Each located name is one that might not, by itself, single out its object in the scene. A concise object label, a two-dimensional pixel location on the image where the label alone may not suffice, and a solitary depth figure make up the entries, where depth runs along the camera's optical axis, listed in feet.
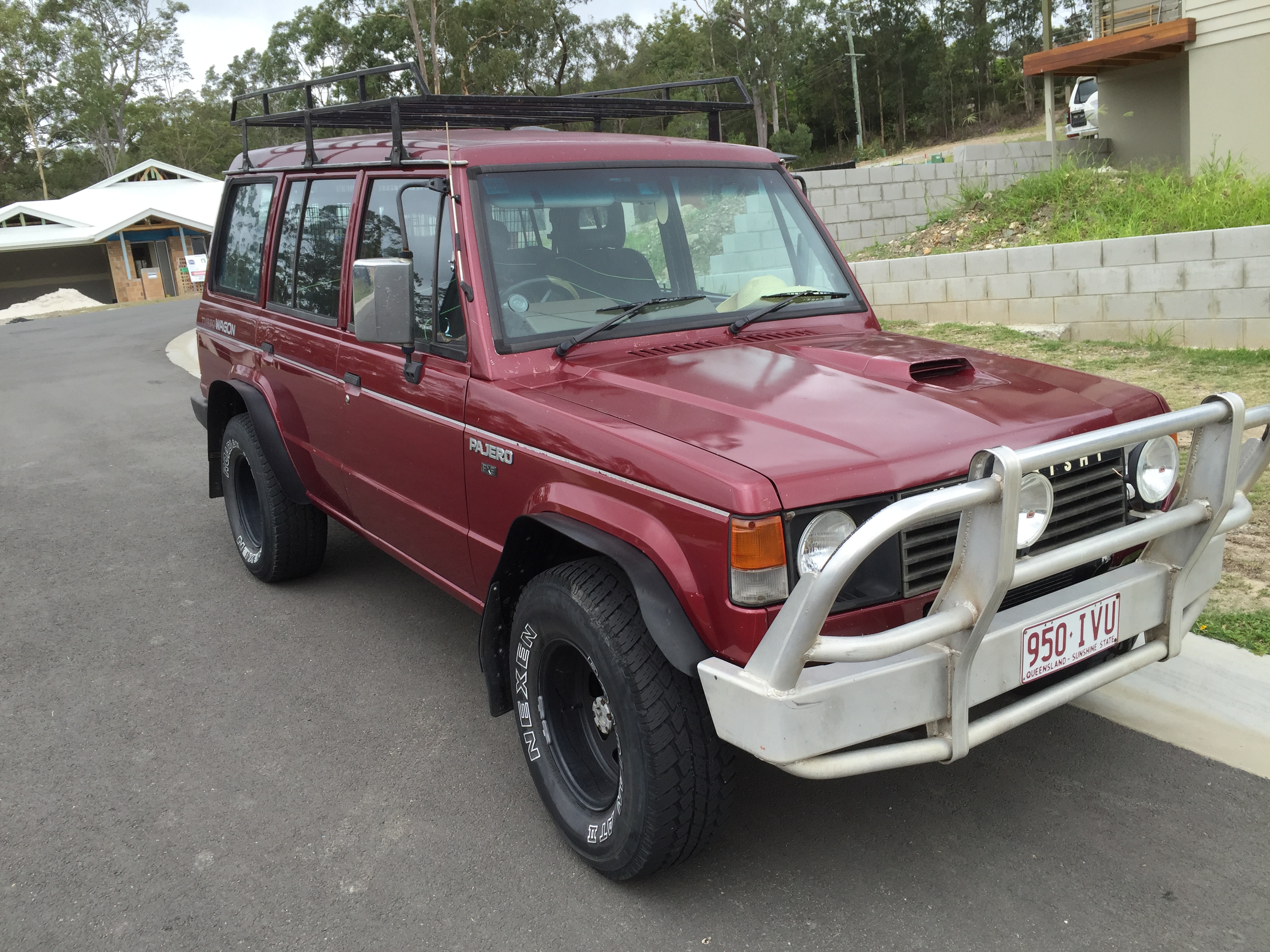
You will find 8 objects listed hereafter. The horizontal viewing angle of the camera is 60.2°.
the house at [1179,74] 56.75
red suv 8.45
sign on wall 120.57
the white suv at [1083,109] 88.43
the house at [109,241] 139.85
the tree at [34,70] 218.18
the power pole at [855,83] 160.56
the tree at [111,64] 224.33
